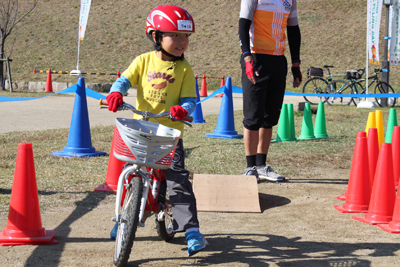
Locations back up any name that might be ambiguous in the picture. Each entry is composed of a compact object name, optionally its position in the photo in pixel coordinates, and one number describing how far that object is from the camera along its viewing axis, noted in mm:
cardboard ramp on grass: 8633
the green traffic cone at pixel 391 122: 14782
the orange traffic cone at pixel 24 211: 6565
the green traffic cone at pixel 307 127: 16825
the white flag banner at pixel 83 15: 38585
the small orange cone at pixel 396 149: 10124
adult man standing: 10040
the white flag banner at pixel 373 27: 26337
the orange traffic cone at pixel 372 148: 9679
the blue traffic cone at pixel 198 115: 20695
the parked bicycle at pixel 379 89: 29412
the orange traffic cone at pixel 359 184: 8610
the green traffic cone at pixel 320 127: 17128
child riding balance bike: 6308
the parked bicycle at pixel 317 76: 32165
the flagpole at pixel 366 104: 28167
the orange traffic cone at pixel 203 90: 39332
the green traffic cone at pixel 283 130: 16282
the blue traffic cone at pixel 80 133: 12746
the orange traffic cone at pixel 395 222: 7449
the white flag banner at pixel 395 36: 28259
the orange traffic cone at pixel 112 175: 9571
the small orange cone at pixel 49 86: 38345
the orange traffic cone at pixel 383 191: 7934
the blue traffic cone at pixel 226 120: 16989
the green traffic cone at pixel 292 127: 16651
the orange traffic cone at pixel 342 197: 9449
